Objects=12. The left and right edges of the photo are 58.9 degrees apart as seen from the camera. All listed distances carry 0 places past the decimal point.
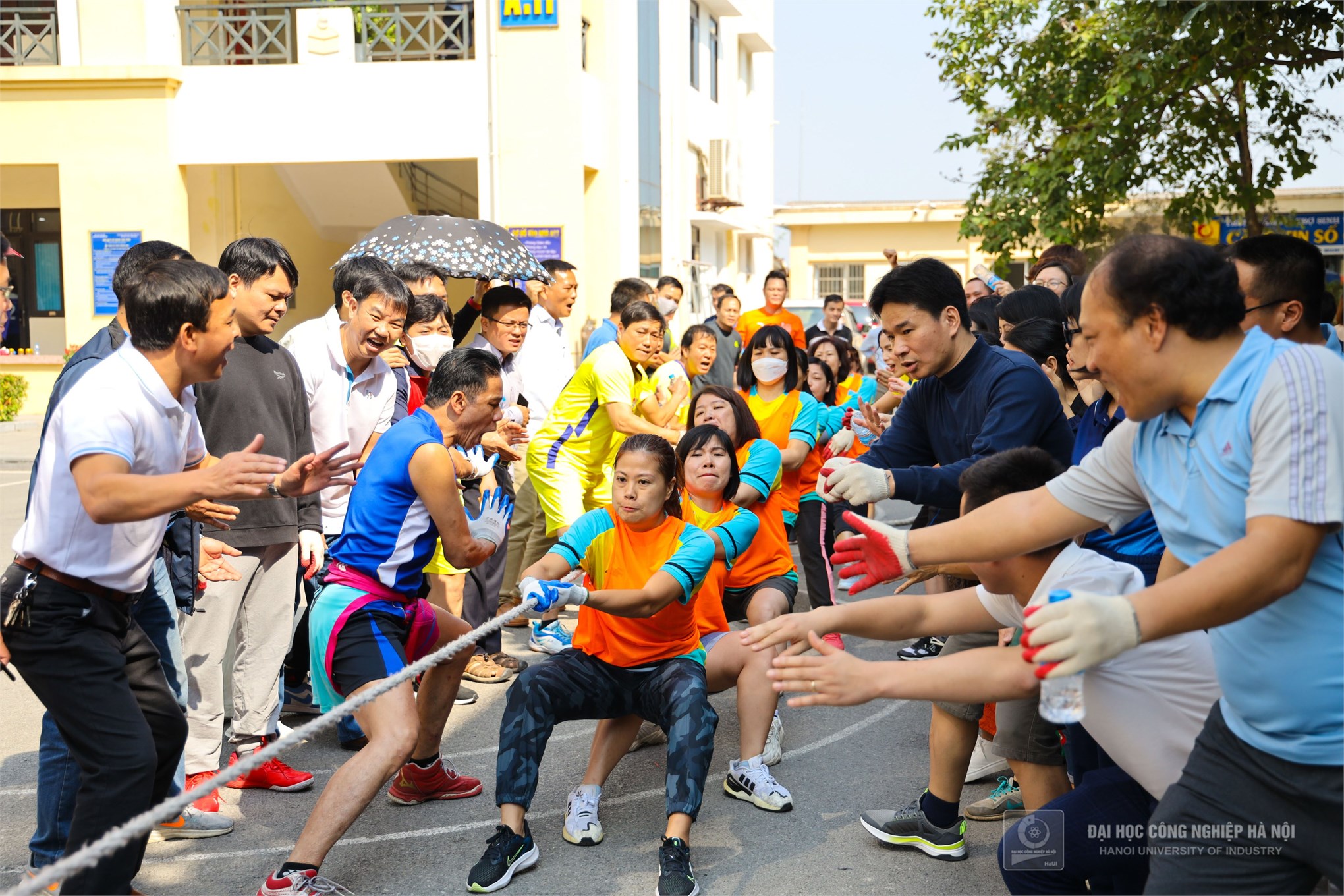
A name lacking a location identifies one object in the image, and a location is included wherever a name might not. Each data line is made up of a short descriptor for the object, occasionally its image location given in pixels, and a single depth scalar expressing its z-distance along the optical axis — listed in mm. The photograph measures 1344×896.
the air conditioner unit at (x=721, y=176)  26516
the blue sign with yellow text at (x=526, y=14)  15641
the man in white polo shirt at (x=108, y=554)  3010
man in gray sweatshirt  4336
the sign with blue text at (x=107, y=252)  16078
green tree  10000
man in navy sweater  3562
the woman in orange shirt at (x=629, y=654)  3748
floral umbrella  7086
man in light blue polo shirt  2141
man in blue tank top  3533
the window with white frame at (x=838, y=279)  39219
